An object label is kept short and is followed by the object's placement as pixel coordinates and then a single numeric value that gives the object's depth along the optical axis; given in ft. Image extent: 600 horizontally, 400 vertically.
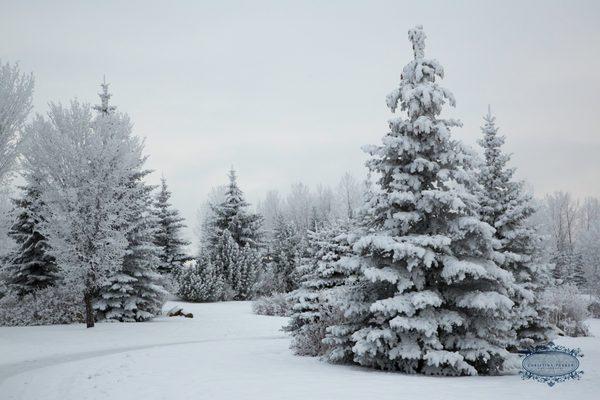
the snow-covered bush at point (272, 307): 94.99
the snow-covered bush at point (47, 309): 75.10
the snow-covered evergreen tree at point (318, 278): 53.11
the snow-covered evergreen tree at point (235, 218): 147.64
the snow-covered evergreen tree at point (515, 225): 57.67
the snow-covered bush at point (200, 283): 111.45
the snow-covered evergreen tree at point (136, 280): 76.13
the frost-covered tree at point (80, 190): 65.92
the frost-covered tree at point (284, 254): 133.28
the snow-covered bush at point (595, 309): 123.28
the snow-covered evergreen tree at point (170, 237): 126.21
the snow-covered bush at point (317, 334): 44.96
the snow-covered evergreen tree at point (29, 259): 85.81
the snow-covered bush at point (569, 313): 80.12
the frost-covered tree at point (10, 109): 53.47
